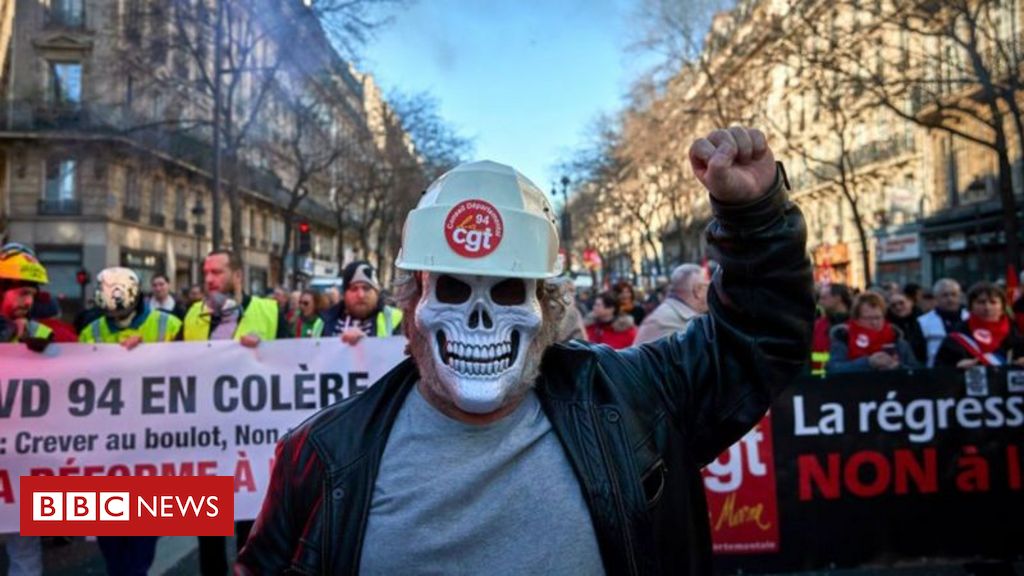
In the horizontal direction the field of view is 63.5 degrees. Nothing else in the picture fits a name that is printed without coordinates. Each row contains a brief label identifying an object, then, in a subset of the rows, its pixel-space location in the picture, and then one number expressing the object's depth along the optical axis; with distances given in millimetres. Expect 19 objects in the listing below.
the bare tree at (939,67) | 13688
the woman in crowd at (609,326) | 7562
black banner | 4570
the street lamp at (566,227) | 24453
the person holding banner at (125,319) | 4730
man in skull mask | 1493
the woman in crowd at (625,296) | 9398
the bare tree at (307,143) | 23516
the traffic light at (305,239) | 23859
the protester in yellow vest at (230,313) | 4746
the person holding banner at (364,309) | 5094
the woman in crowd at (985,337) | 5227
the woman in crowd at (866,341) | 5824
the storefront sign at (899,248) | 31469
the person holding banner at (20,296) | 4536
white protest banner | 4457
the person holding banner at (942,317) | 6695
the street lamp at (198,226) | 28531
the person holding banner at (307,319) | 5494
